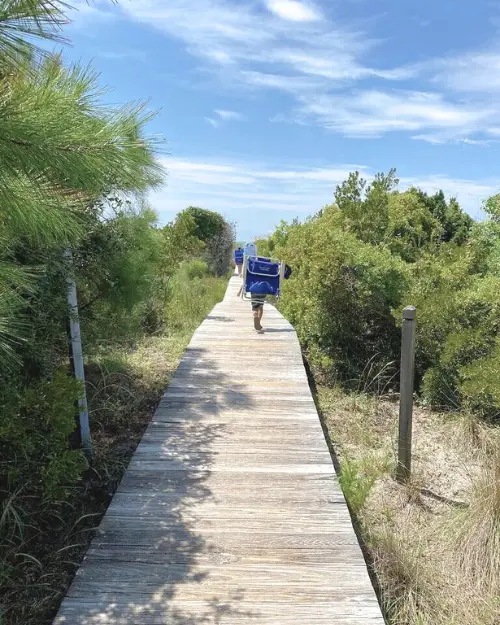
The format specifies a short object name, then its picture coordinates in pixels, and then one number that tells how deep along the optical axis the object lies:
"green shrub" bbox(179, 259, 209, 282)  14.66
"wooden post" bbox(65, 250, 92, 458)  3.52
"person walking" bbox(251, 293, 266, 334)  7.31
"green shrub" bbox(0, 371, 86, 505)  2.75
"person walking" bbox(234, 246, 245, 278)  17.86
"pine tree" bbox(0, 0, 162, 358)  1.67
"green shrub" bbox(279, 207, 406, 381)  6.54
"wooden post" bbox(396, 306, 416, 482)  3.75
